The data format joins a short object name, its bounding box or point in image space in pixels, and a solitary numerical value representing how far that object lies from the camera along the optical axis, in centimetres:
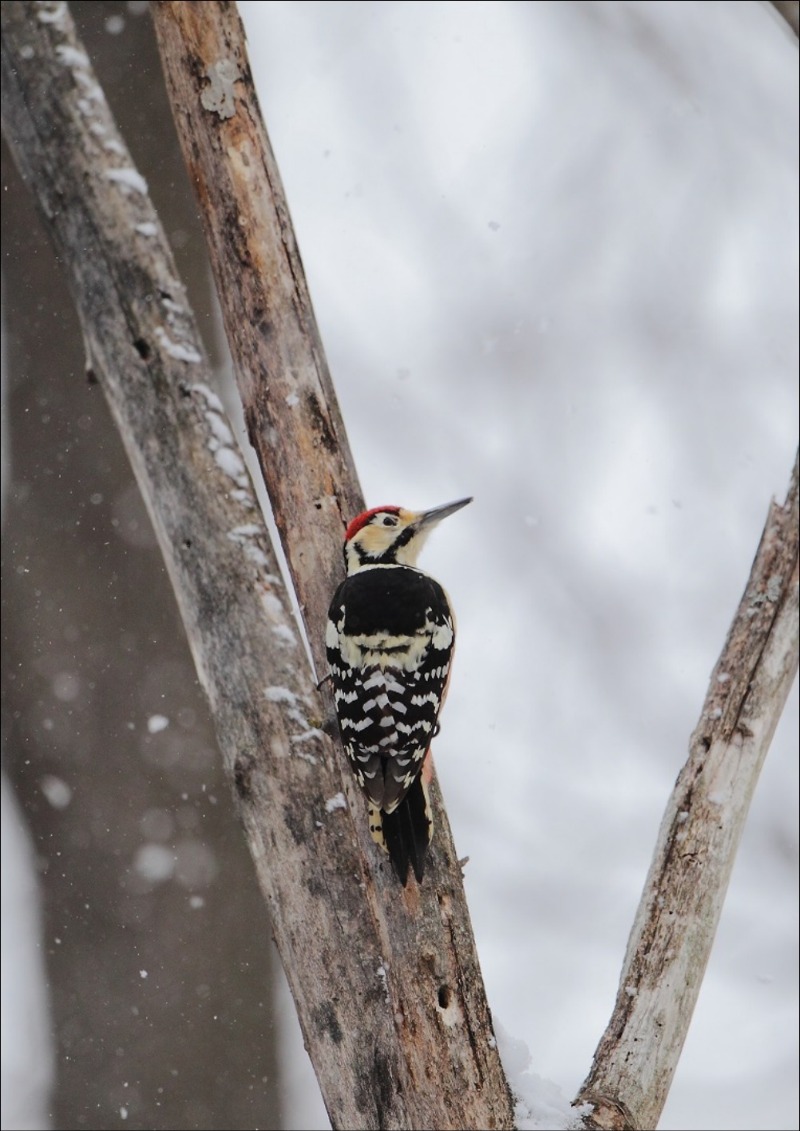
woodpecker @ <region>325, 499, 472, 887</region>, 945
